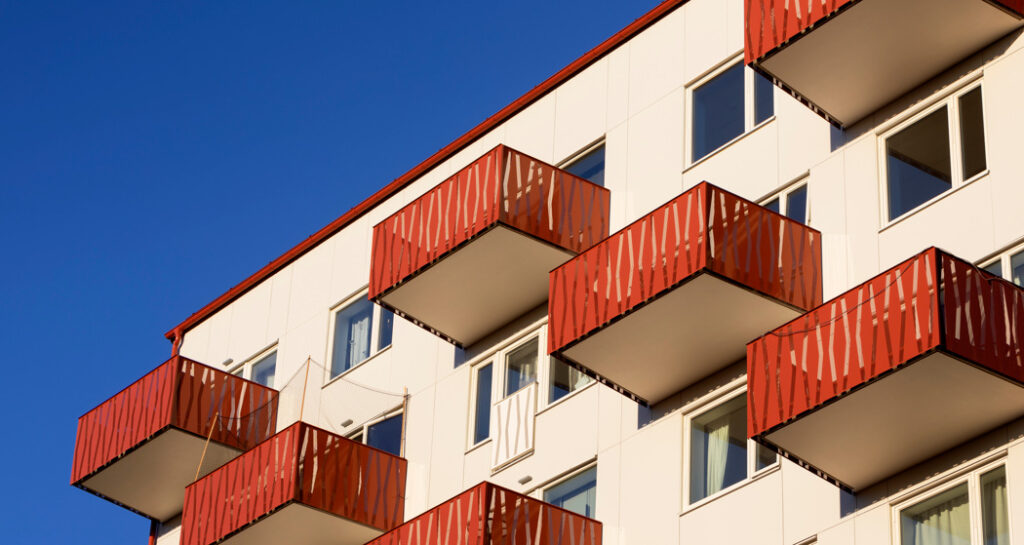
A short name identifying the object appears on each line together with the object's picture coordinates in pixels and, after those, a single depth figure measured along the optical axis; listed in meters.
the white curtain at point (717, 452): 24.00
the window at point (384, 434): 30.09
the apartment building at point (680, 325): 20.91
